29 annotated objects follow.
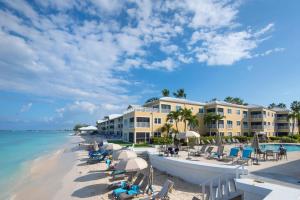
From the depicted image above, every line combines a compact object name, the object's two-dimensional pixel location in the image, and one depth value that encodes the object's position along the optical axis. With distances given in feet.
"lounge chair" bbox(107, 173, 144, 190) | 29.52
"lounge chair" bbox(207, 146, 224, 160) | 44.86
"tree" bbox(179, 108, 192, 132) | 89.84
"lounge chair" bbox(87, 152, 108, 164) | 53.30
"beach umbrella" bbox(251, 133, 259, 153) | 42.12
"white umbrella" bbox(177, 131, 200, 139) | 57.12
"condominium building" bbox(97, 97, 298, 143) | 89.69
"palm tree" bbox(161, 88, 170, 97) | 144.78
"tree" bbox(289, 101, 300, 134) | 131.80
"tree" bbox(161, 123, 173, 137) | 93.80
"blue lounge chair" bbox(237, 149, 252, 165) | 36.06
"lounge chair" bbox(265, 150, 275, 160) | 40.81
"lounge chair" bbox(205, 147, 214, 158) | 50.50
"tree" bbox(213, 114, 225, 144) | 103.86
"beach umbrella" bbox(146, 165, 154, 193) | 27.71
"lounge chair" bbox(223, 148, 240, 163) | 40.54
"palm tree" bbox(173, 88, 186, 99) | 142.25
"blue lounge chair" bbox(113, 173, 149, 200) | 26.29
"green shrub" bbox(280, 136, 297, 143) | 108.92
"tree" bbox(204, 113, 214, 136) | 104.89
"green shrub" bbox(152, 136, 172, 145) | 81.14
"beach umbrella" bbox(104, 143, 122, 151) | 49.76
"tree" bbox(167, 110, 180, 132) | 89.69
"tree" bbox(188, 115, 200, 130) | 91.73
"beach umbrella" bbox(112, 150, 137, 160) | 34.26
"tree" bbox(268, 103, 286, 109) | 207.46
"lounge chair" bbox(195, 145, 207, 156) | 51.06
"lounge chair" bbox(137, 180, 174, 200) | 24.08
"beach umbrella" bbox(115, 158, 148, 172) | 28.13
